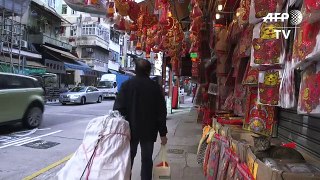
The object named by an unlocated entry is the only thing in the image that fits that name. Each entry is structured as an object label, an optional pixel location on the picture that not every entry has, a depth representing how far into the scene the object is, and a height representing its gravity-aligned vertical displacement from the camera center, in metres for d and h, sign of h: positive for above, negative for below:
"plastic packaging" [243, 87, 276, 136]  3.01 -0.41
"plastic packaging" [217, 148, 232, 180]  2.65 -0.88
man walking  3.24 -0.36
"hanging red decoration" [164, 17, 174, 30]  6.66 +1.64
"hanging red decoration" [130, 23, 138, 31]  7.21 +1.63
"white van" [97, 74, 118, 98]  25.05 -0.39
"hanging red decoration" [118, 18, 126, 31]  6.87 +1.58
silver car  18.21 -1.15
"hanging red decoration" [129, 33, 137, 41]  8.53 +1.58
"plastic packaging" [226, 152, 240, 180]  2.37 -0.80
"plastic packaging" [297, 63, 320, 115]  1.33 -0.02
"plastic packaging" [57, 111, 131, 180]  2.44 -0.75
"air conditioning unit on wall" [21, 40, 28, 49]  19.63 +2.78
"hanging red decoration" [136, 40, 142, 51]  8.93 +1.32
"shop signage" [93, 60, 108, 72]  34.17 +2.20
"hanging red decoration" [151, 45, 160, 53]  8.25 +1.17
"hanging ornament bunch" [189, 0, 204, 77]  4.95 +1.19
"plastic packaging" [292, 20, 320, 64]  1.28 +0.25
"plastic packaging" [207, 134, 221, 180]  3.11 -0.97
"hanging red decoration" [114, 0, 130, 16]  5.90 +1.83
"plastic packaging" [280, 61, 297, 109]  1.71 -0.01
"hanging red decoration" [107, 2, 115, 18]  6.06 +1.77
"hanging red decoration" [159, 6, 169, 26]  5.41 +1.50
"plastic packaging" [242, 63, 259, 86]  2.85 +0.10
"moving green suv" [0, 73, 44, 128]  7.56 -0.69
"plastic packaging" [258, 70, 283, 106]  2.01 -0.01
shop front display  1.41 -0.10
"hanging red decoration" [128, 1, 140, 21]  6.38 +1.90
